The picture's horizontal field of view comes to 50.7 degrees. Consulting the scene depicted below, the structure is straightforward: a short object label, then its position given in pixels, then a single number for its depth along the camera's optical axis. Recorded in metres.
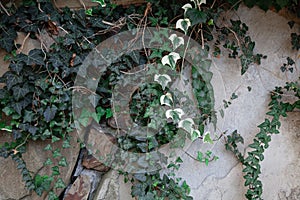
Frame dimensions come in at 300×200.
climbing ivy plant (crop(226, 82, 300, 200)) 1.47
